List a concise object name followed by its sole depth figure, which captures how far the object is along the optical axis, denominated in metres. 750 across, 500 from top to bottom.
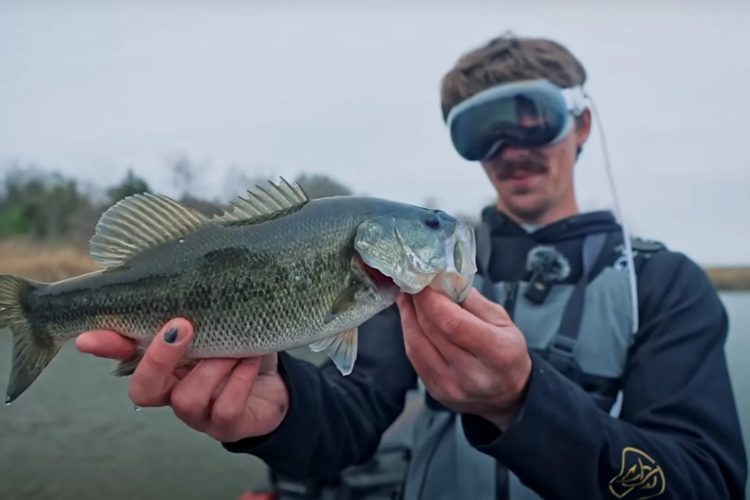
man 0.44
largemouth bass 0.44
